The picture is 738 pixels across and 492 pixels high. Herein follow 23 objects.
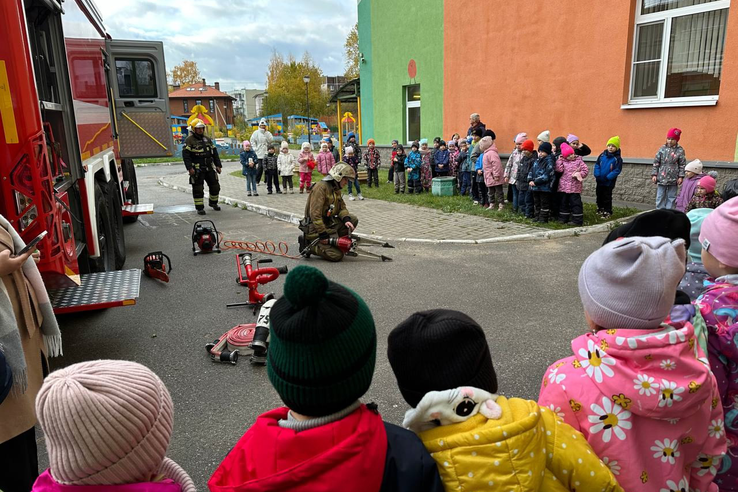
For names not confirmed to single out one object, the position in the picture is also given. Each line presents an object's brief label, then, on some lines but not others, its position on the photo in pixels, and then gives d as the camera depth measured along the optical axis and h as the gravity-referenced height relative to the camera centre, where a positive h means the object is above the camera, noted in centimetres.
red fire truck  349 +6
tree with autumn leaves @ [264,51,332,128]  5747 +473
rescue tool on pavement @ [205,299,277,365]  430 -177
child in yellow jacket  139 -80
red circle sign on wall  1836 +222
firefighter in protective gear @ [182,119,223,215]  1141 -48
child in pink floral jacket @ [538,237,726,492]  162 -79
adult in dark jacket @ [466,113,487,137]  1330 +17
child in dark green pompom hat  131 -76
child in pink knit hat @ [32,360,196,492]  130 -74
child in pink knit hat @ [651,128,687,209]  924 -75
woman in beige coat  243 -102
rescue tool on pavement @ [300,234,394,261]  753 -164
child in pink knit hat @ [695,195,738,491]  200 -77
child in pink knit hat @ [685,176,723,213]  751 -101
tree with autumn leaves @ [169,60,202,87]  7388 +900
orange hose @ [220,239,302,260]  821 -180
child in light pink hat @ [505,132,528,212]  1084 -79
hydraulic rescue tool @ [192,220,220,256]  810 -158
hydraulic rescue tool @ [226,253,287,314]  547 -153
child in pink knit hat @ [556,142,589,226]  941 -103
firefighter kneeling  760 -121
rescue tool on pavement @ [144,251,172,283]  675 -168
